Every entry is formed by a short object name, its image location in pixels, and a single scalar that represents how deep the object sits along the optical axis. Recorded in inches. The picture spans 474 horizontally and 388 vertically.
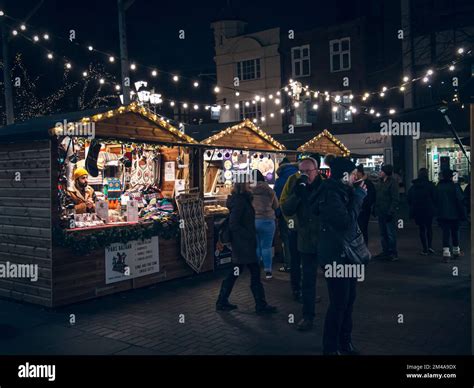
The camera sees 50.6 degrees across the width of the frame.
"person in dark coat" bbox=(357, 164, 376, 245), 409.1
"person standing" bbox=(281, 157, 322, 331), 238.1
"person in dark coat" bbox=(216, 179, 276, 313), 272.6
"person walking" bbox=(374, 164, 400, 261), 423.2
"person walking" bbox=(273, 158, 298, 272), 350.0
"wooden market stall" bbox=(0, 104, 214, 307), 291.1
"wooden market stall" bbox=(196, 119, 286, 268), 450.9
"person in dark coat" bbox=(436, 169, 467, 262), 398.6
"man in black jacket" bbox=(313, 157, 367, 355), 189.5
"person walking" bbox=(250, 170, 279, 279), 346.3
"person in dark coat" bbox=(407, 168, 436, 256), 440.8
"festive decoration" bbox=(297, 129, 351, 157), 596.5
